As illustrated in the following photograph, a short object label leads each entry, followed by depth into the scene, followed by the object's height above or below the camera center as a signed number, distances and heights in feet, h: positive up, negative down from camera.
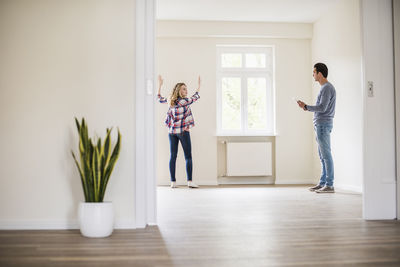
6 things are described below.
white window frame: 20.35 +3.27
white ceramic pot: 7.94 -1.36
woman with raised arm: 17.58 +1.20
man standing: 15.26 +1.18
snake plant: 8.07 -0.33
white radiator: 19.85 -0.58
